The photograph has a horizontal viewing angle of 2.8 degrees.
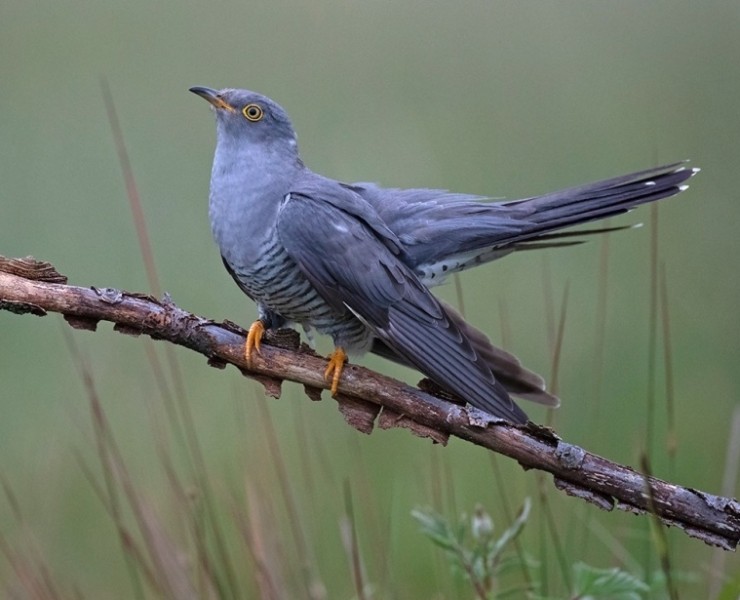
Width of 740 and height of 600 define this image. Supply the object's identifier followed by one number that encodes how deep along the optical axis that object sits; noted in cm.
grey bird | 917
